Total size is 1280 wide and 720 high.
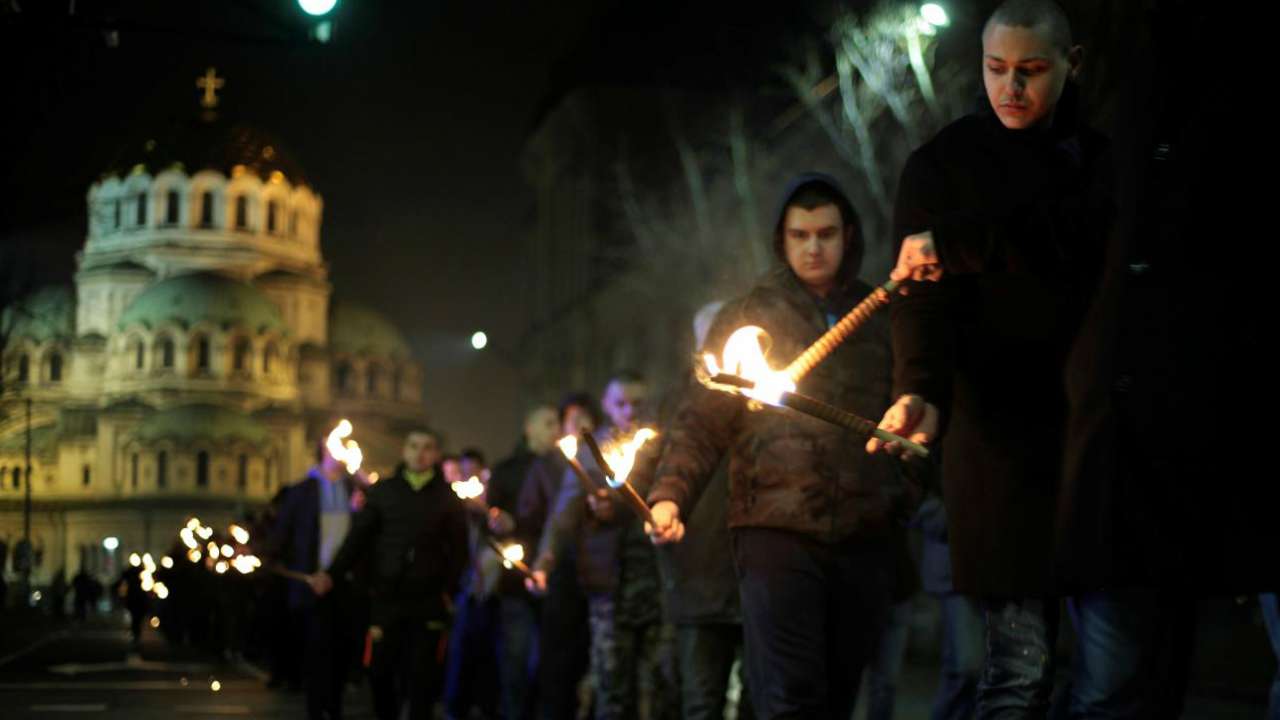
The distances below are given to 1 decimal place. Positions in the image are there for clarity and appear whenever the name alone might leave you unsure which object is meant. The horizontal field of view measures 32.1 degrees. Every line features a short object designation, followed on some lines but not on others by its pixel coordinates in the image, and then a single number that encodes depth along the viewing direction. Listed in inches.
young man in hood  254.1
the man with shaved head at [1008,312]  188.2
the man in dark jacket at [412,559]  523.8
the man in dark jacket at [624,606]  427.8
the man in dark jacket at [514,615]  559.5
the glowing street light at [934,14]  996.6
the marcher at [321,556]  569.0
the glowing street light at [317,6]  571.8
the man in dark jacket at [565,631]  473.7
